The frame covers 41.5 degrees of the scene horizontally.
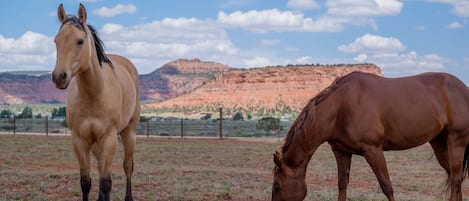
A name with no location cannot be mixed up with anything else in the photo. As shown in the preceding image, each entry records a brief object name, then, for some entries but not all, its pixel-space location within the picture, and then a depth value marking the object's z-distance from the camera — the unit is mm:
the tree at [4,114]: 65375
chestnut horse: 6961
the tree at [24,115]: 60838
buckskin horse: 6645
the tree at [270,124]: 44469
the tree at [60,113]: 66112
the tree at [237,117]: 68775
